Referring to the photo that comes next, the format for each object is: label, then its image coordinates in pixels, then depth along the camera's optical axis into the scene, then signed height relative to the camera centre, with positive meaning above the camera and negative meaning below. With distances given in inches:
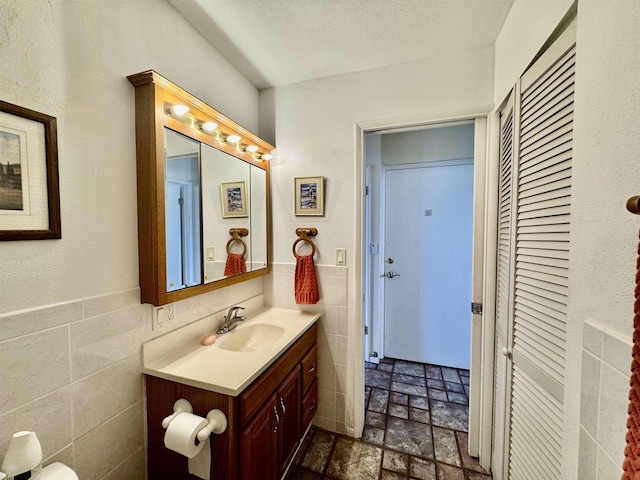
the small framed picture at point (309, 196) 68.7 +9.2
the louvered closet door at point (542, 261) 32.4 -4.5
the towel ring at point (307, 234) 70.1 -1.1
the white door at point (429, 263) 97.5 -12.7
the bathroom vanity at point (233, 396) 39.5 -28.3
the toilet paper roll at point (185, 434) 35.8 -28.8
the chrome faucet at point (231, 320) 58.7 -21.5
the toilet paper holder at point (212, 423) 36.9 -28.8
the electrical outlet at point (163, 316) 45.8 -16.0
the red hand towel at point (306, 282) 68.7 -14.0
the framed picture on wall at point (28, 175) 28.9 +6.5
